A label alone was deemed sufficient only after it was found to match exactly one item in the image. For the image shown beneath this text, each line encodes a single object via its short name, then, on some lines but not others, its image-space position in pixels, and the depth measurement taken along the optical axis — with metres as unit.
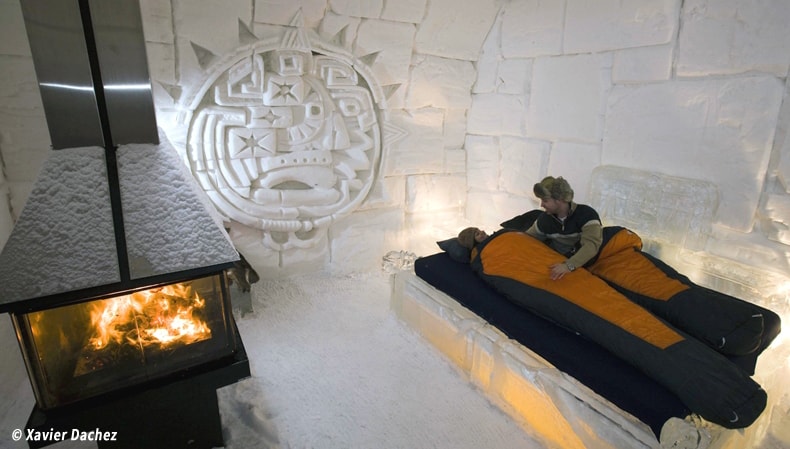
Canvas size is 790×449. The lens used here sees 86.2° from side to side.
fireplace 1.39
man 2.27
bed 1.56
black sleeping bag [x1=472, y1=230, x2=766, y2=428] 1.53
